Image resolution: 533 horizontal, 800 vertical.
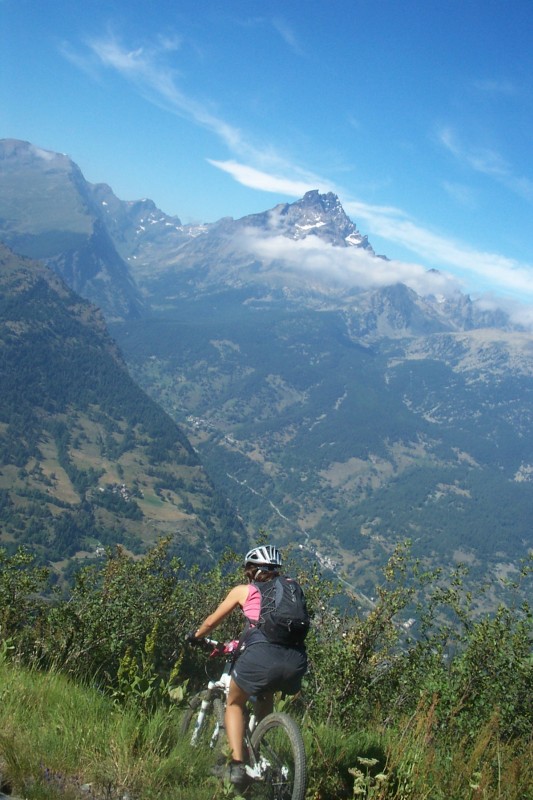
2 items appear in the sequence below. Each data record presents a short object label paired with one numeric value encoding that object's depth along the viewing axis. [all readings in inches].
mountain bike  227.5
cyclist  255.4
